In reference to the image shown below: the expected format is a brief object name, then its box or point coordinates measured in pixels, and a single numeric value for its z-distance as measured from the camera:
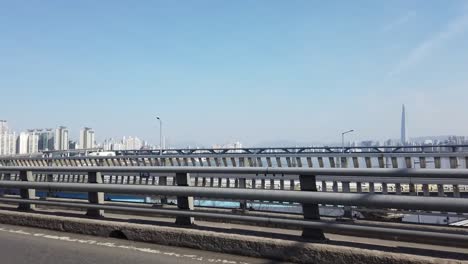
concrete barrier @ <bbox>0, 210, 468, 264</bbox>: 5.46
